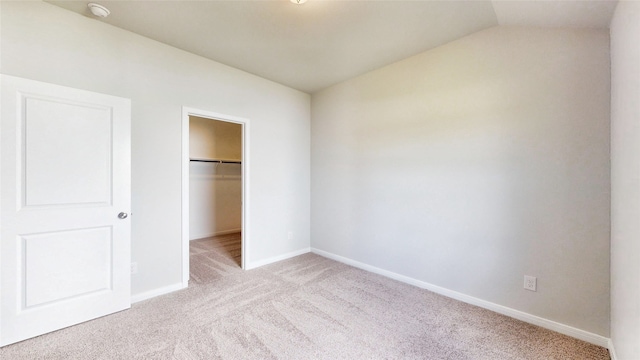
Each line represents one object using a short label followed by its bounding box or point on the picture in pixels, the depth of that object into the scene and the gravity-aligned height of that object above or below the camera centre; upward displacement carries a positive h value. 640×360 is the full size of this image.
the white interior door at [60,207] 1.83 -0.21
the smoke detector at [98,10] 2.03 +1.41
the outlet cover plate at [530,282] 2.11 -0.87
